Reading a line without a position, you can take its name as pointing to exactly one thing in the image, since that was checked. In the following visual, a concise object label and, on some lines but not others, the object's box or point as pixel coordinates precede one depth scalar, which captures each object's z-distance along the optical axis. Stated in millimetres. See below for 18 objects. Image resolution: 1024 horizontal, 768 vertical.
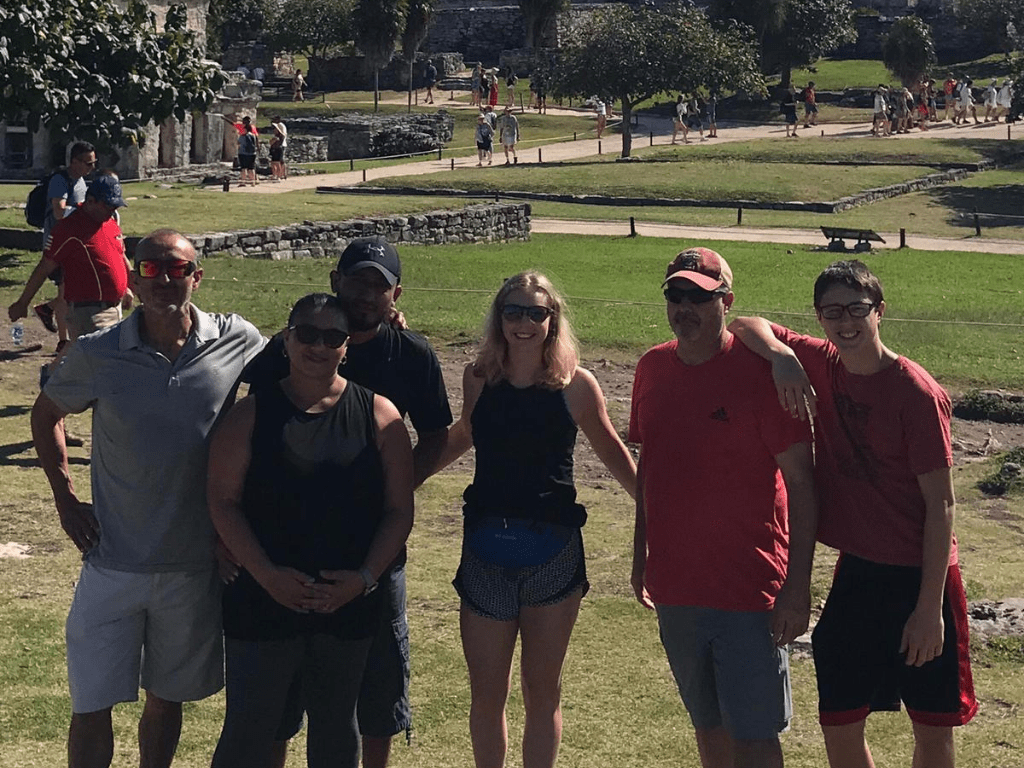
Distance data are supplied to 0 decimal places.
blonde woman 5242
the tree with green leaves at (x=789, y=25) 52188
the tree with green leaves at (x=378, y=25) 53656
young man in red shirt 4832
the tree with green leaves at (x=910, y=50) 50875
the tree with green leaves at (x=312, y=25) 58531
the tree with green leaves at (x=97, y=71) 17359
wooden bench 23984
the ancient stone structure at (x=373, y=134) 41938
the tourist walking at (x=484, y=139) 38250
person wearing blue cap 10258
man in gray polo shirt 5051
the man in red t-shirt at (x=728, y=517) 4965
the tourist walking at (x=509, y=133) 39344
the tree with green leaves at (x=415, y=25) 55281
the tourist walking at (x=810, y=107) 46094
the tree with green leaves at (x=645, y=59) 40406
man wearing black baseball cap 5289
